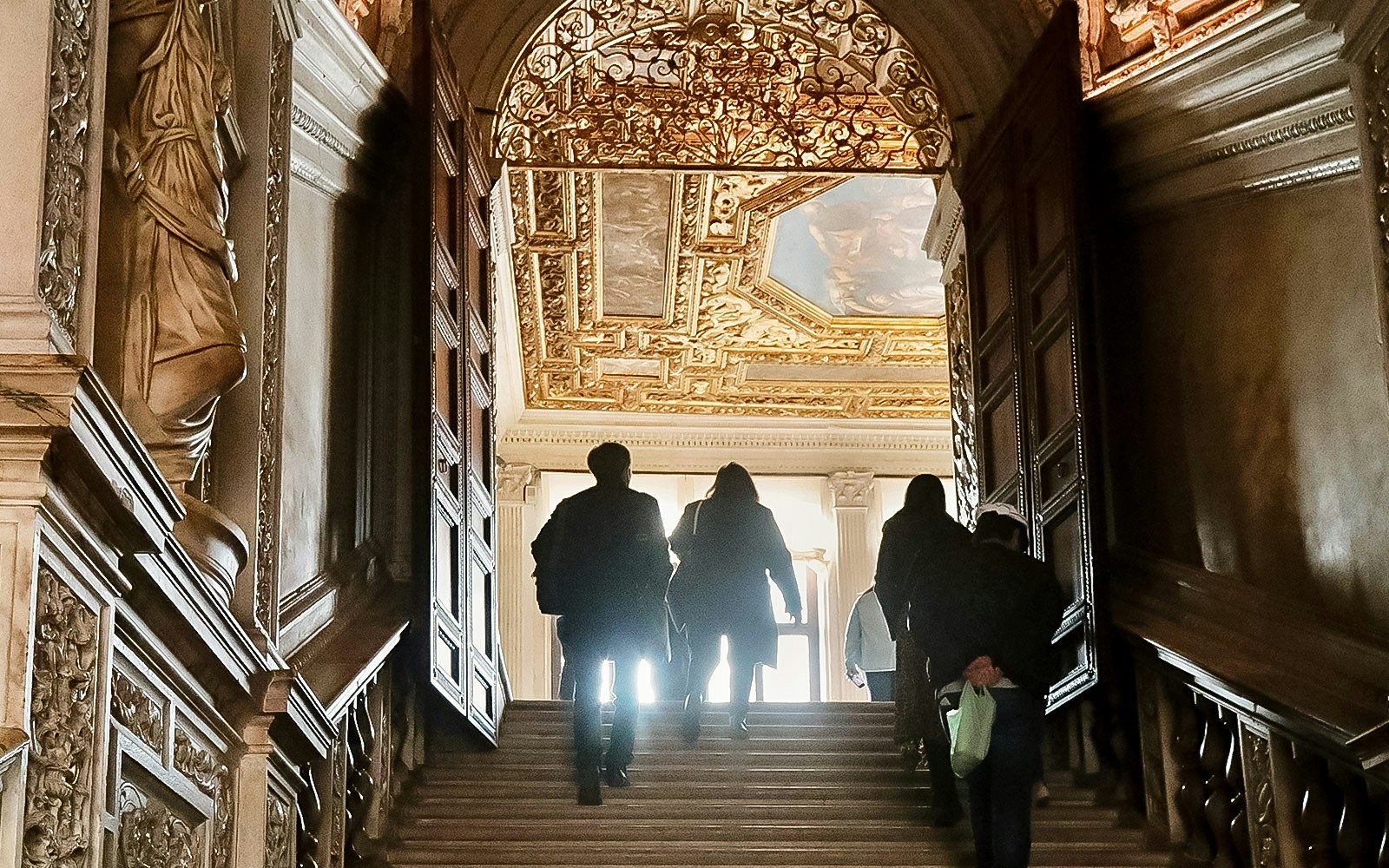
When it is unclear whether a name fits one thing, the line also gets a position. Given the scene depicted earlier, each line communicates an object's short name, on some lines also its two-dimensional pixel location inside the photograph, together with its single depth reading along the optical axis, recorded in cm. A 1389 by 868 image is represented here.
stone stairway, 707
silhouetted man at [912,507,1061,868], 647
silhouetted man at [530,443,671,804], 784
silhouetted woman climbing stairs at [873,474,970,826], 710
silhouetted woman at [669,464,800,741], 877
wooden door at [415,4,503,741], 835
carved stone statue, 493
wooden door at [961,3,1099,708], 837
